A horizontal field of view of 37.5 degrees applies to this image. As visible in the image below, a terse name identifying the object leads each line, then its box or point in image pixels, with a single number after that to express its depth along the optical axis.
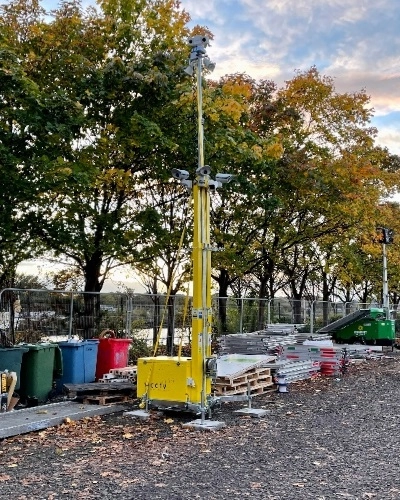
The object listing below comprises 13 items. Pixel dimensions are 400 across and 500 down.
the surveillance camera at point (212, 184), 9.88
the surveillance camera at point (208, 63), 10.23
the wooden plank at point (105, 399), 10.84
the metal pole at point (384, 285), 26.27
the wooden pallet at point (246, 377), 11.79
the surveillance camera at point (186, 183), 9.85
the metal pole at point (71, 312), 13.56
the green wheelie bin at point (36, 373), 10.90
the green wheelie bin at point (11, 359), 10.35
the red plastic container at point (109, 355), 13.09
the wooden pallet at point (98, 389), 10.99
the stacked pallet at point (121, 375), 11.92
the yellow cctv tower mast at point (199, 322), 9.70
